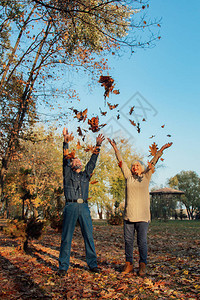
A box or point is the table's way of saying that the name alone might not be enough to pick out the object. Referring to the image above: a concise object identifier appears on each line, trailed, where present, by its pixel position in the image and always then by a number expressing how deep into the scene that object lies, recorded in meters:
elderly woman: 4.88
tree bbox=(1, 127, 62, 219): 26.36
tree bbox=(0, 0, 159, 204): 11.65
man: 5.04
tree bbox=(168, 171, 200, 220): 59.09
